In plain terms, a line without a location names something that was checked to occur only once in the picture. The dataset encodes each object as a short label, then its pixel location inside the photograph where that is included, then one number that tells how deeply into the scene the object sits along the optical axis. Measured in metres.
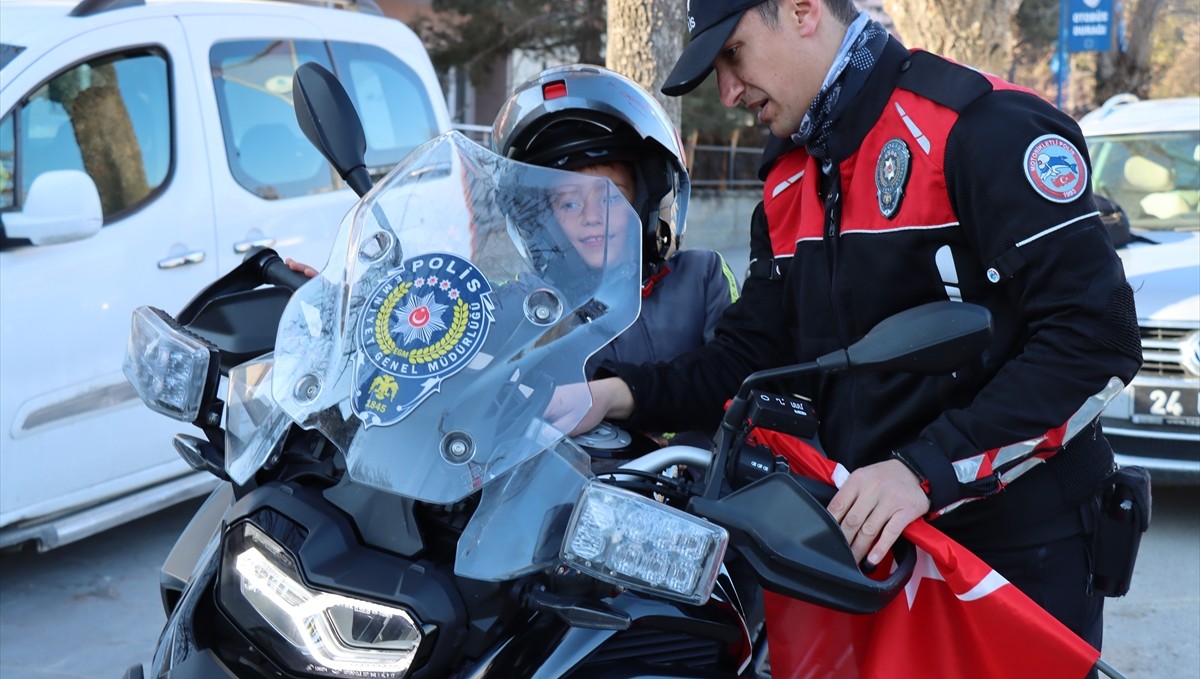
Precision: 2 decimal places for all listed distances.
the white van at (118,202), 4.21
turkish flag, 1.65
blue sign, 14.79
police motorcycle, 1.47
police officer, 1.75
